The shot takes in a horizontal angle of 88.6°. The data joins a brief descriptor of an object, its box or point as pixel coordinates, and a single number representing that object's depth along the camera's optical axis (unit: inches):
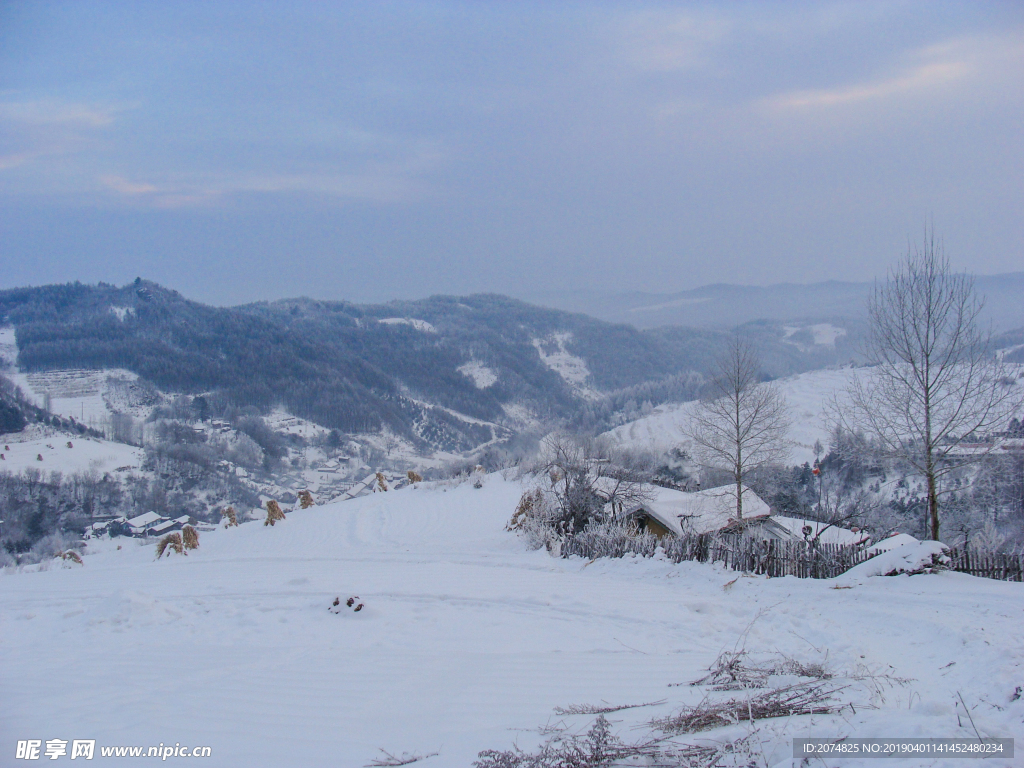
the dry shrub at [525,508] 731.4
